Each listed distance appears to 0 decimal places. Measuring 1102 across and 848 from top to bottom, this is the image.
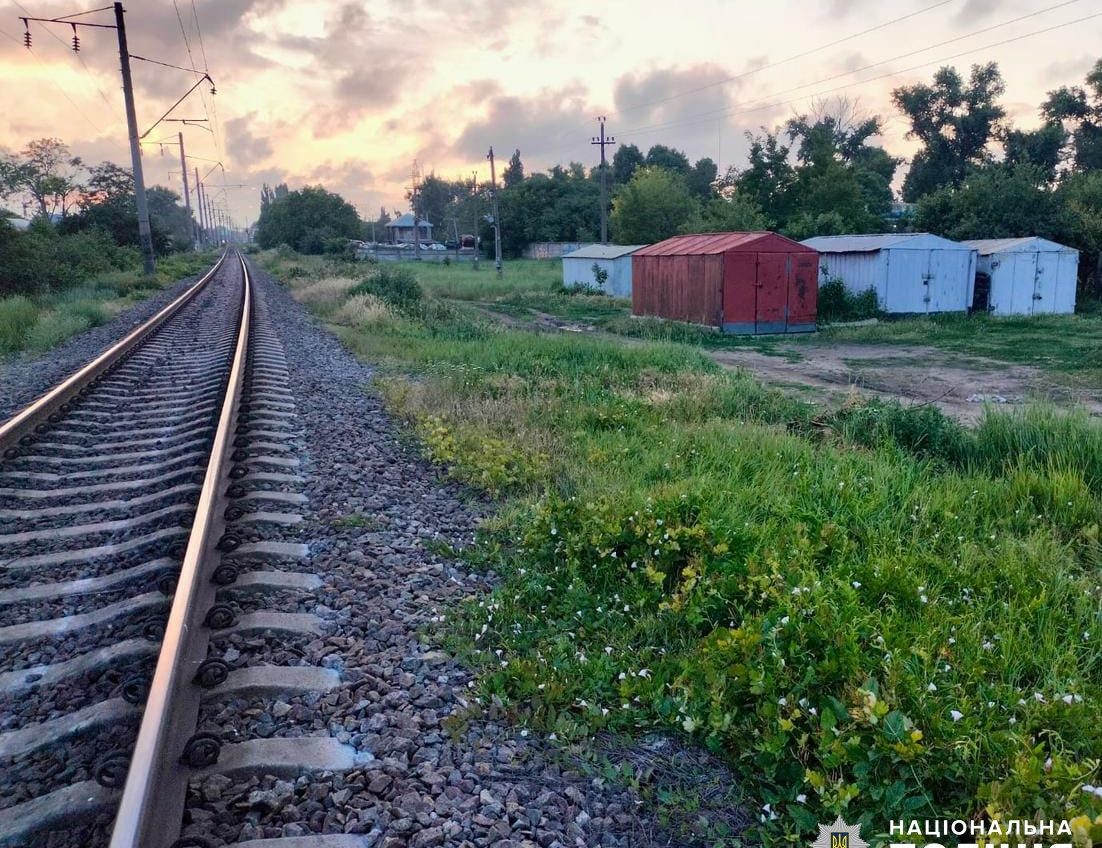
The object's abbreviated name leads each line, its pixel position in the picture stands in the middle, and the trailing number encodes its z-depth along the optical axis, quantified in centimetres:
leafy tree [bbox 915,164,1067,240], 3117
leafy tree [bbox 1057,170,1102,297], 2928
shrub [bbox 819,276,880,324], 2573
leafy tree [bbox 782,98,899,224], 4297
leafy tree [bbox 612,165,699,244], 5062
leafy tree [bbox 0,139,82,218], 5716
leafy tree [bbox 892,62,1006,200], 5219
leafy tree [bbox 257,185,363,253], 8181
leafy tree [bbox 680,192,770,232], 4094
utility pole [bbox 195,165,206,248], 10219
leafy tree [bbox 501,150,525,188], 12556
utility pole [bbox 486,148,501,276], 5731
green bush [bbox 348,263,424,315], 2069
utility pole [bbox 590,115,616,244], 5028
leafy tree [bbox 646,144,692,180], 9556
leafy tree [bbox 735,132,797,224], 4578
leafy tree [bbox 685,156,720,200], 8925
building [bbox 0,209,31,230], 2173
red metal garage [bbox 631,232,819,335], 2277
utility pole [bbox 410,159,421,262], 8772
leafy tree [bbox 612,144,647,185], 9356
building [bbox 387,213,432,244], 13575
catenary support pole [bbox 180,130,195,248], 7566
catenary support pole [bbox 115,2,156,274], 2825
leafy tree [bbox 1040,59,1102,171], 4838
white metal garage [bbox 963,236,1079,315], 2612
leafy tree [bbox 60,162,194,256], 4584
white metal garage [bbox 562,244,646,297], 3603
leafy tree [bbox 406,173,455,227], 14988
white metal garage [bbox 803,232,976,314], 2564
